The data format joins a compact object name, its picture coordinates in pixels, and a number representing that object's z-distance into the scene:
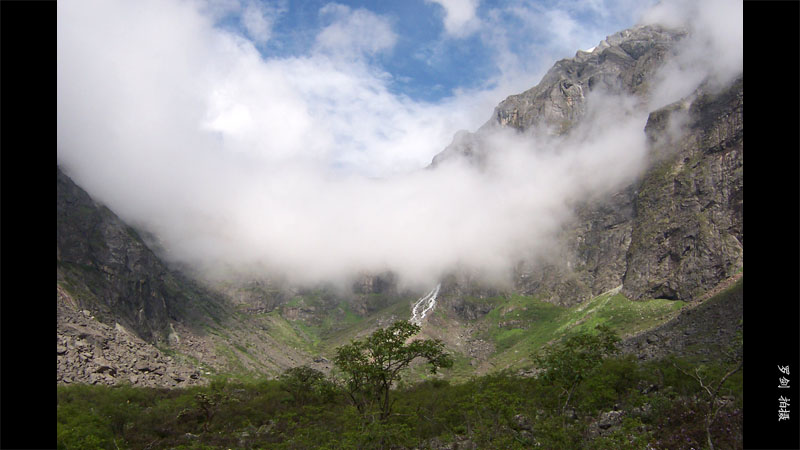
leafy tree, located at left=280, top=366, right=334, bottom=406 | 63.93
